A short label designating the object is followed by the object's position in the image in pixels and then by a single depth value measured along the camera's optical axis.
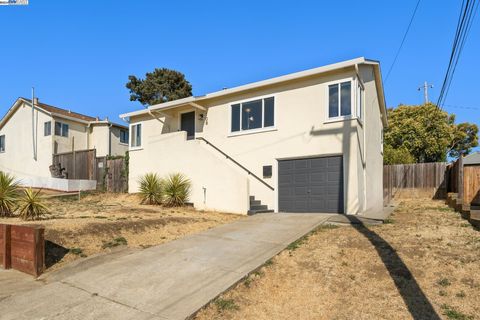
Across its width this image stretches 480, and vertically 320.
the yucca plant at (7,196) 11.09
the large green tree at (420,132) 31.70
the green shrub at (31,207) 10.21
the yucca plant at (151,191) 16.03
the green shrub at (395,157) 24.72
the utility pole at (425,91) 41.17
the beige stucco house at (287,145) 12.97
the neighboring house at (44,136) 27.81
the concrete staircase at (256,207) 13.68
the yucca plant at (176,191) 15.35
